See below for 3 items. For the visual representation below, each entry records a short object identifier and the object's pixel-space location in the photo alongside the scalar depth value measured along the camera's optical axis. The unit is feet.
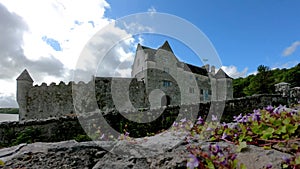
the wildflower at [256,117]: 14.62
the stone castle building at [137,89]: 100.32
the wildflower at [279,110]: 15.75
